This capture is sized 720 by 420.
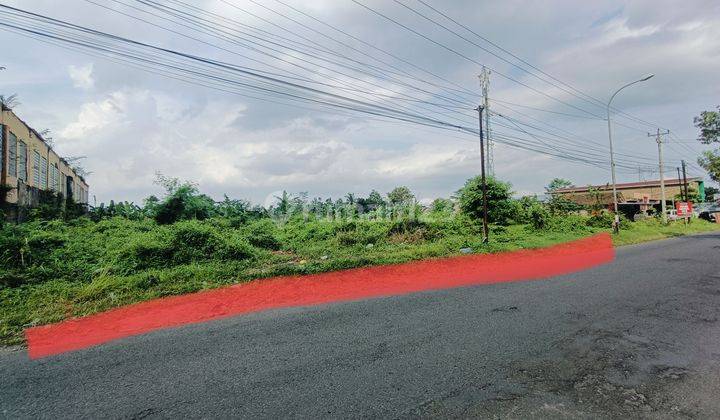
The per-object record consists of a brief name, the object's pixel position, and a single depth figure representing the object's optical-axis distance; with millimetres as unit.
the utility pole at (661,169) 30112
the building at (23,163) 19688
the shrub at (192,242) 11336
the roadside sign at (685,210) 30338
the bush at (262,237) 15062
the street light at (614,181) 21705
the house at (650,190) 42081
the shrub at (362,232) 16281
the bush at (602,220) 25548
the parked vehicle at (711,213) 38150
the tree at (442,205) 24734
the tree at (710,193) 60056
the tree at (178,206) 19203
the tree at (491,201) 22844
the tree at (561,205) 26988
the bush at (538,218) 21953
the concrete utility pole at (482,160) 16641
